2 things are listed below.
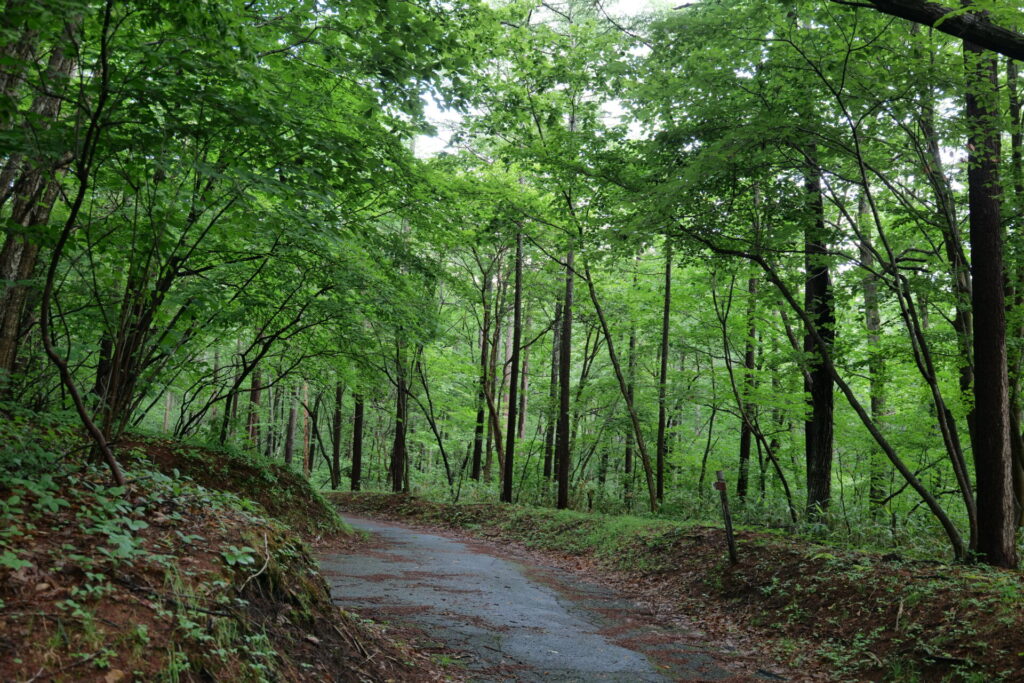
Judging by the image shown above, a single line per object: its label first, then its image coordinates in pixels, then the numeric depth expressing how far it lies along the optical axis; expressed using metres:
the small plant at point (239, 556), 4.04
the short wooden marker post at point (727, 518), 8.68
